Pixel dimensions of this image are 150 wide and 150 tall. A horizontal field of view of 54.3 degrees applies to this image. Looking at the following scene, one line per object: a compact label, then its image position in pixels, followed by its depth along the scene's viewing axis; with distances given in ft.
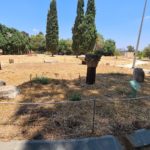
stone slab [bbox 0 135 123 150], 7.61
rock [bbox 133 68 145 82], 18.87
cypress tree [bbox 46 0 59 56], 74.30
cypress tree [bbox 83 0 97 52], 68.28
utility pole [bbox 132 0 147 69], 27.68
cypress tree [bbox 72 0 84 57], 68.80
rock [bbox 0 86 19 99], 12.81
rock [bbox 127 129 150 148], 8.39
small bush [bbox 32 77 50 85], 16.23
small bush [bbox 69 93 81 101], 12.15
